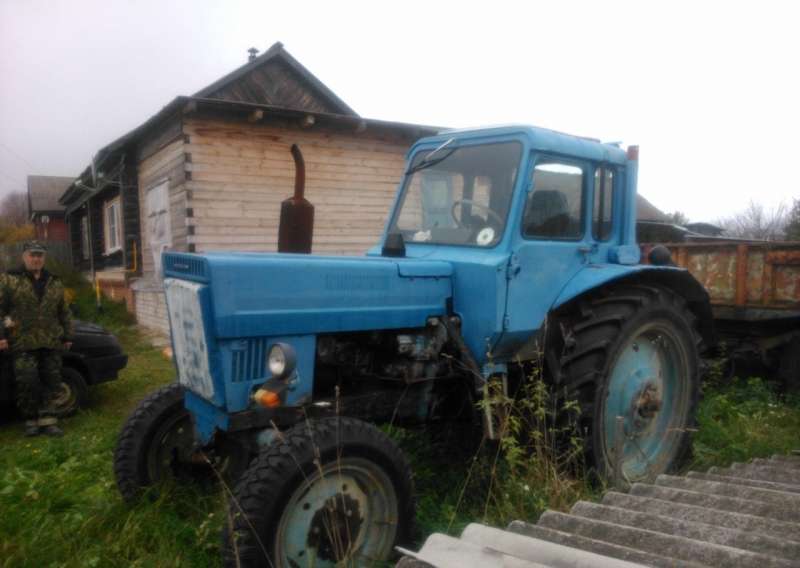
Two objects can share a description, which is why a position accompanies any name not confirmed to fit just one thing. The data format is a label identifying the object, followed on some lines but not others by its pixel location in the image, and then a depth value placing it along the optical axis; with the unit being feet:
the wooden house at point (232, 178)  32.76
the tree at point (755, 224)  79.56
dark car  21.38
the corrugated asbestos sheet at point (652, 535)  6.98
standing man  19.21
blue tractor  9.34
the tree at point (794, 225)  58.84
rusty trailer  20.12
